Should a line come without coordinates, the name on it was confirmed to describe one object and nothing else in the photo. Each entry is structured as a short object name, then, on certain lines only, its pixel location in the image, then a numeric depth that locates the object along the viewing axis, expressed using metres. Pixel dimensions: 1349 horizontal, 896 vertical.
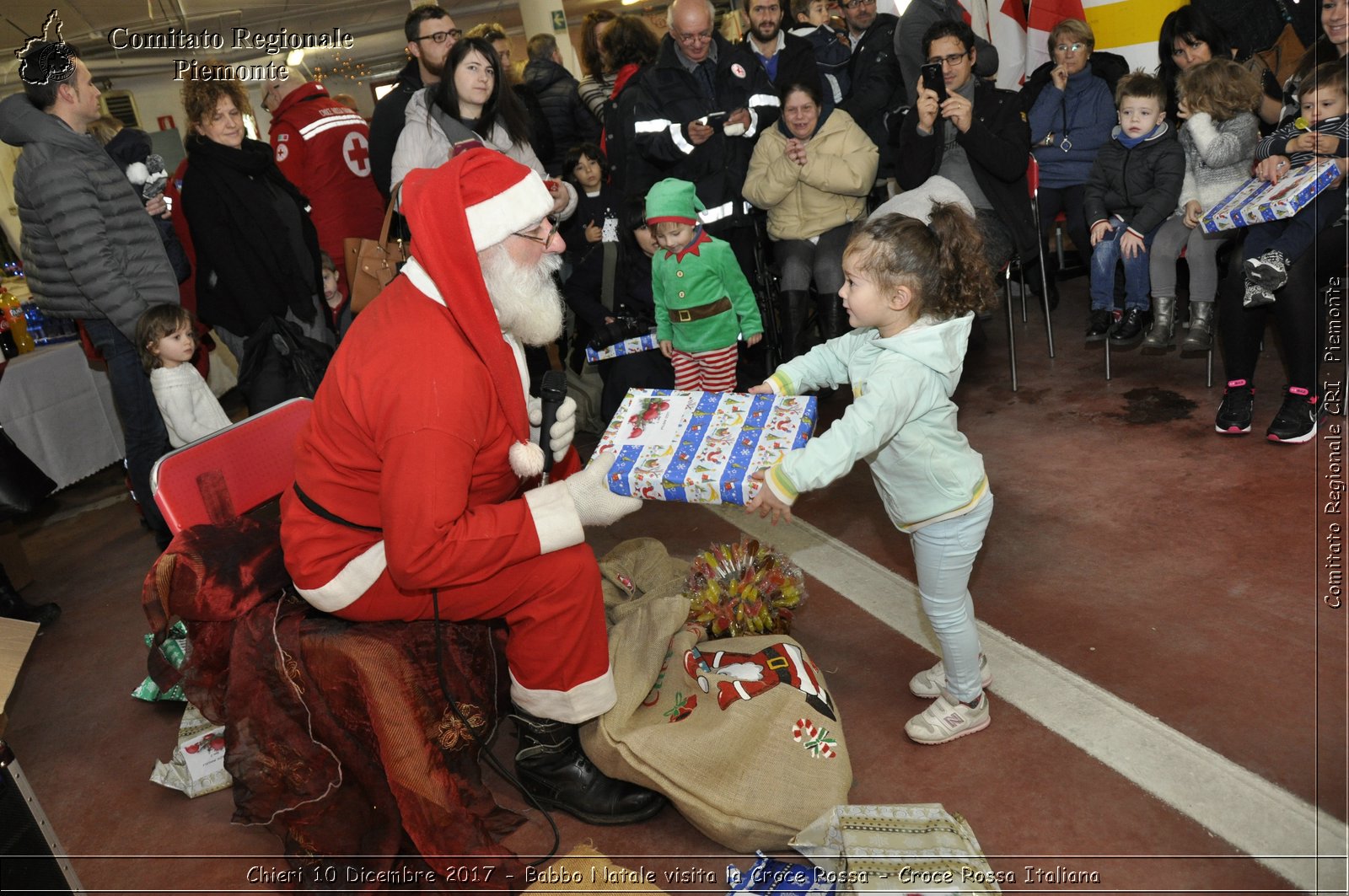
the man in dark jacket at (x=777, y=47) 5.12
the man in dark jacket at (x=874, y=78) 5.22
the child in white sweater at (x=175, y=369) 3.91
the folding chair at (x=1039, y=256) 4.68
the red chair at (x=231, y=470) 2.52
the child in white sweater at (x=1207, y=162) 4.27
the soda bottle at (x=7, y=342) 5.37
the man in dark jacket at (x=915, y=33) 5.06
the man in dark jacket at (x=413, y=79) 4.55
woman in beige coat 4.70
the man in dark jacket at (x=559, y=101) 6.04
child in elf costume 4.21
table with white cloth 5.15
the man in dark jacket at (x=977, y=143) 4.45
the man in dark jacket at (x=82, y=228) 3.81
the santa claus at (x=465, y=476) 2.05
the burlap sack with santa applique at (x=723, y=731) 2.21
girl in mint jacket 2.29
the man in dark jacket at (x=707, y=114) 4.86
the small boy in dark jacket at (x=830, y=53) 5.52
